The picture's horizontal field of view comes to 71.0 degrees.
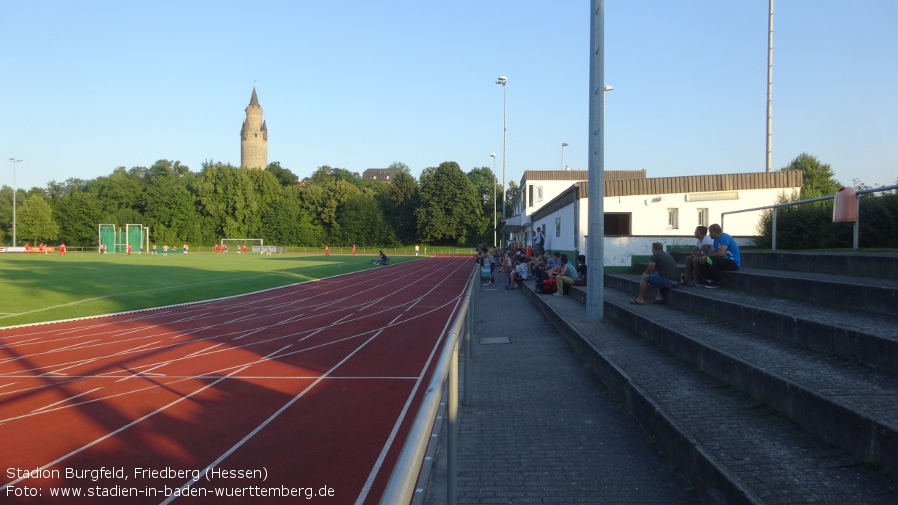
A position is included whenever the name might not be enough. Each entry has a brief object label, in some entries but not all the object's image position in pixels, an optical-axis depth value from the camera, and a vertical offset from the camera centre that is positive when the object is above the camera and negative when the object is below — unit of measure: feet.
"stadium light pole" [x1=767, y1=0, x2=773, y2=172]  67.62 +16.75
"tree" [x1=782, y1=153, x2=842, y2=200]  133.90 +15.96
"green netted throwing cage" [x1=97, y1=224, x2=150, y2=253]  260.21 -1.27
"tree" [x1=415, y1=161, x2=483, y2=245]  282.36 +12.09
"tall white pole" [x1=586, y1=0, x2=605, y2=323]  35.50 +4.13
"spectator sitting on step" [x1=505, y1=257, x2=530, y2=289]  82.02 -4.81
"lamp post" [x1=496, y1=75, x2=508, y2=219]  149.64 +30.84
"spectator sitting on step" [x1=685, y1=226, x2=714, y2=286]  35.91 -1.08
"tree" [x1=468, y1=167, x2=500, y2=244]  282.15 +24.26
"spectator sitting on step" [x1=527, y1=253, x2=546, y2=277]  72.18 -3.08
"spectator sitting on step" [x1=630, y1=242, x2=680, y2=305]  35.22 -2.02
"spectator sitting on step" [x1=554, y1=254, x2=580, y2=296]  56.75 -3.37
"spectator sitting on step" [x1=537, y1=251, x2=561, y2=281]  60.44 -2.81
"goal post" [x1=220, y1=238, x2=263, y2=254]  293.33 -3.49
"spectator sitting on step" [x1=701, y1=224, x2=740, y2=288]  33.32 -0.88
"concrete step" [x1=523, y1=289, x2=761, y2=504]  12.10 -4.90
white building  71.82 +4.43
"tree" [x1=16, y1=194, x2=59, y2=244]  284.20 +6.52
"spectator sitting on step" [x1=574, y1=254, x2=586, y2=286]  57.36 -2.95
